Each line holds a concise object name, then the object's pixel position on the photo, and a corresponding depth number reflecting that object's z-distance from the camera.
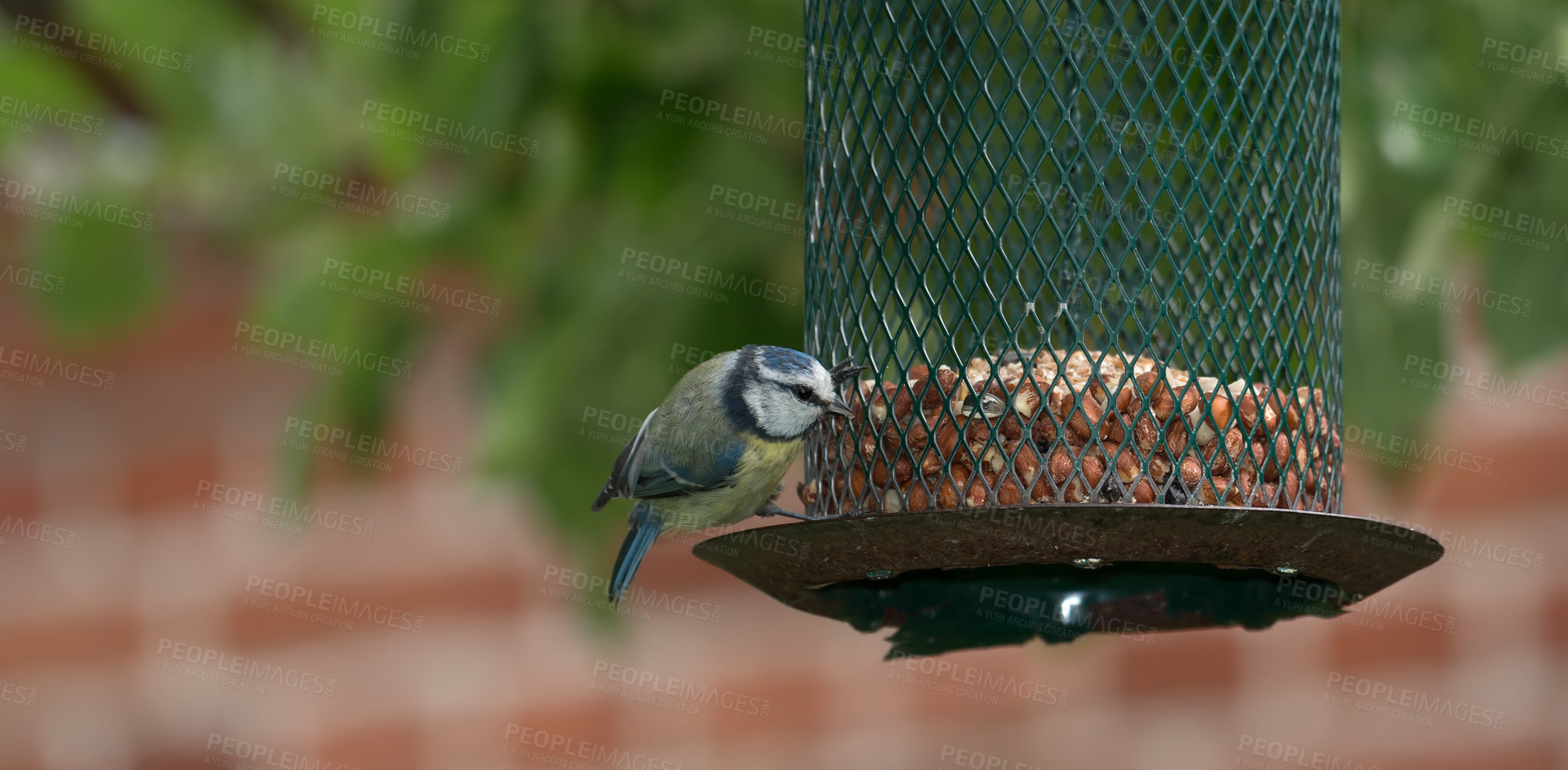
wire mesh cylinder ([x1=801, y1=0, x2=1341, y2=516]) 5.87
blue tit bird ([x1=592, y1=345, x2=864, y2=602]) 6.57
